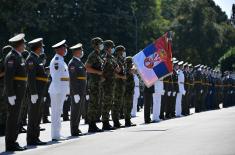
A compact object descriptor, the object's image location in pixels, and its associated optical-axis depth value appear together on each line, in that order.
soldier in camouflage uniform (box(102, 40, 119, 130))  17.44
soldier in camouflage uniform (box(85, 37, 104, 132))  16.80
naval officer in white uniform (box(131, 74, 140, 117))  26.16
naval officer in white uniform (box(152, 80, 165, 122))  21.16
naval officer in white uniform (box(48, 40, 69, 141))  14.98
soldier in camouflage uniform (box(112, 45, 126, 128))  18.36
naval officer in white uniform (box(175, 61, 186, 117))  25.03
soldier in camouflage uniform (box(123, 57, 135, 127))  18.98
